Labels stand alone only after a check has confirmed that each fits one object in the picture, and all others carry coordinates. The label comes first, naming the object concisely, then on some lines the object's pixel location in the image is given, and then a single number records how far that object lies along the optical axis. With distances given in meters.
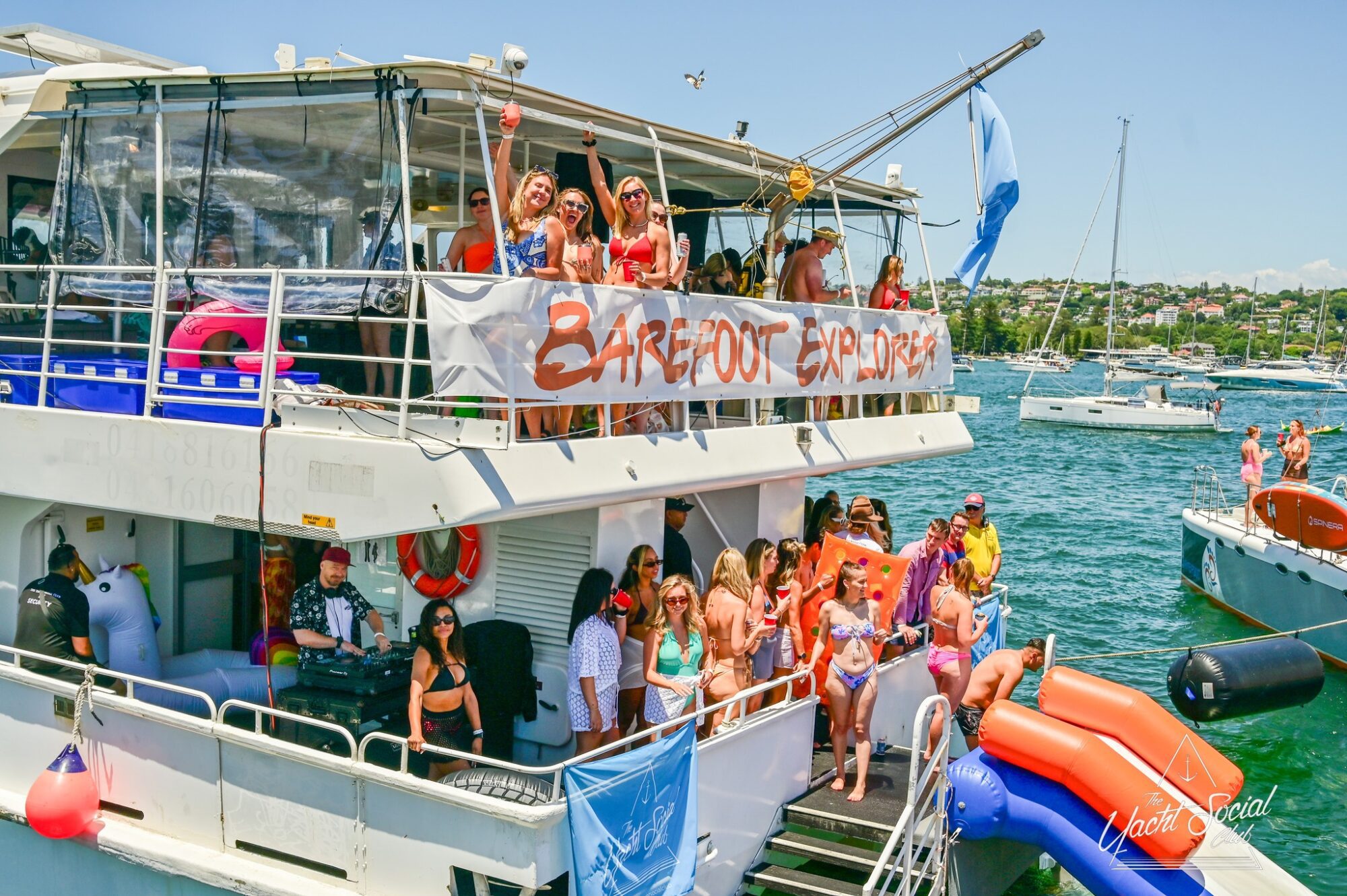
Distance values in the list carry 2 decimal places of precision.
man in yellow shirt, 11.89
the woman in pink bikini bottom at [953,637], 9.18
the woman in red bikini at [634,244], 7.61
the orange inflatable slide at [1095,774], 7.44
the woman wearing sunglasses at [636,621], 7.63
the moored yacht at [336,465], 6.54
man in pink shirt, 10.05
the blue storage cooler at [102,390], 7.86
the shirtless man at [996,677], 8.93
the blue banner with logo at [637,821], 6.23
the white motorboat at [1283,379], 103.38
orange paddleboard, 18.58
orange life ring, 7.86
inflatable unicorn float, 8.20
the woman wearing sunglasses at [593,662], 7.20
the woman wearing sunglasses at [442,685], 6.73
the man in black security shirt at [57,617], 7.73
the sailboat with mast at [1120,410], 59.16
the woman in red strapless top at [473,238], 7.83
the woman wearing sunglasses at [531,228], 6.92
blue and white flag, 9.69
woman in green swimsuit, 7.23
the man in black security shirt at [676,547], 8.70
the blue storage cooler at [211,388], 7.31
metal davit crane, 9.38
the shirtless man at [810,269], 9.96
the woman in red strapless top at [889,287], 10.91
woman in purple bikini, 8.00
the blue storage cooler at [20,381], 8.28
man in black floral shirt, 7.55
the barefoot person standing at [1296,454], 20.03
